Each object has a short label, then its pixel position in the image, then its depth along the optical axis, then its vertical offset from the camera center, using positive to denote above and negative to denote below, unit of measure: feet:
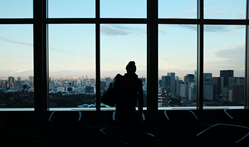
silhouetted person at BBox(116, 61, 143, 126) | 9.20 -1.38
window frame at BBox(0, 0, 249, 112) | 13.75 +2.84
